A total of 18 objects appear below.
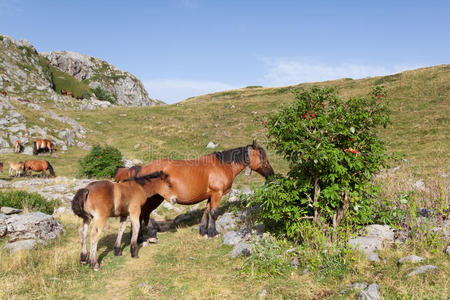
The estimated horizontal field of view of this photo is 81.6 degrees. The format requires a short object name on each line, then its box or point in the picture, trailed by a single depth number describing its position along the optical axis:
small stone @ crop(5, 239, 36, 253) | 7.26
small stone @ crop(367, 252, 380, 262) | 5.22
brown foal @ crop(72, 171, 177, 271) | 6.66
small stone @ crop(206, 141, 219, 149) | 28.41
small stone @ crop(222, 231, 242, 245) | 7.71
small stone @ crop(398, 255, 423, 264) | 4.80
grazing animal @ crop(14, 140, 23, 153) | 24.31
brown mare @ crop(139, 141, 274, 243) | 8.49
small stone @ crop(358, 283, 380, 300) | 4.00
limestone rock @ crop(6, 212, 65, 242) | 7.93
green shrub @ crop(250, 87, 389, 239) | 5.89
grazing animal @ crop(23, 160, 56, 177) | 19.00
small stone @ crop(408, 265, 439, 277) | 4.39
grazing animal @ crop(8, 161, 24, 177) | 18.73
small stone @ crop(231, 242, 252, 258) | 6.65
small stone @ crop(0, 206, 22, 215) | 9.58
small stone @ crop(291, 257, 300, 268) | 5.75
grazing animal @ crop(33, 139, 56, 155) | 24.47
